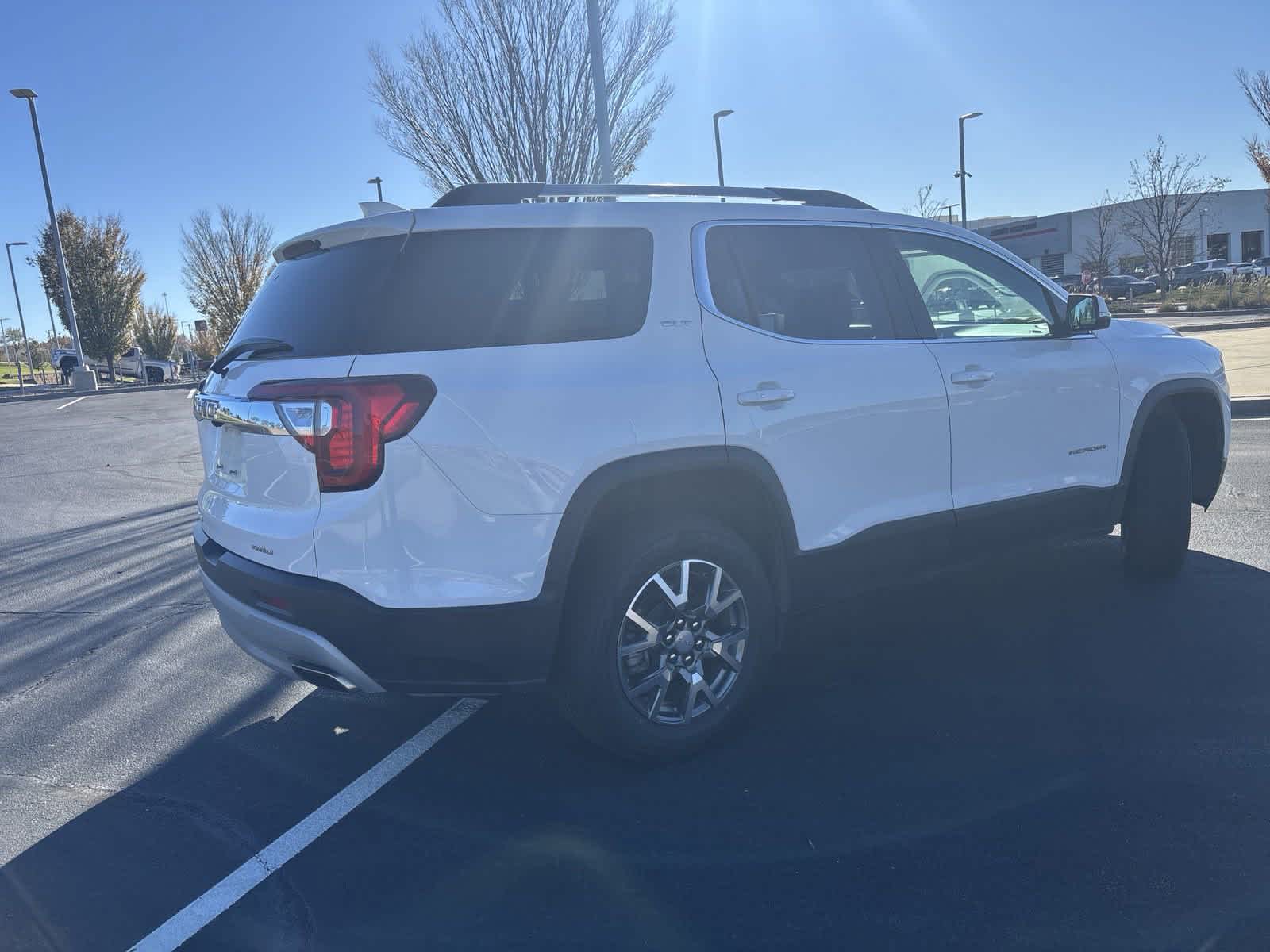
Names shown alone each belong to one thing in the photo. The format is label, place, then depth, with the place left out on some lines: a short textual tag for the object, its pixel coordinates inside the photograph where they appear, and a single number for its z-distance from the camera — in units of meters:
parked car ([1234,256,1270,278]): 37.32
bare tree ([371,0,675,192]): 15.33
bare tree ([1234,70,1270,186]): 20.73
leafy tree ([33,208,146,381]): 39.91
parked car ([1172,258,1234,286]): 42.75
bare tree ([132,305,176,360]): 51.97
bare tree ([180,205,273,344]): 41.84
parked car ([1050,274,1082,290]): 43.25
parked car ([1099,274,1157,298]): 41.97
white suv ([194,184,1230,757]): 2.96
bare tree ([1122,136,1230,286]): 39.38
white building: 54.06
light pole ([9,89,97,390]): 28.39
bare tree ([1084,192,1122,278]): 48.41
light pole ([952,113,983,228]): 32.16
